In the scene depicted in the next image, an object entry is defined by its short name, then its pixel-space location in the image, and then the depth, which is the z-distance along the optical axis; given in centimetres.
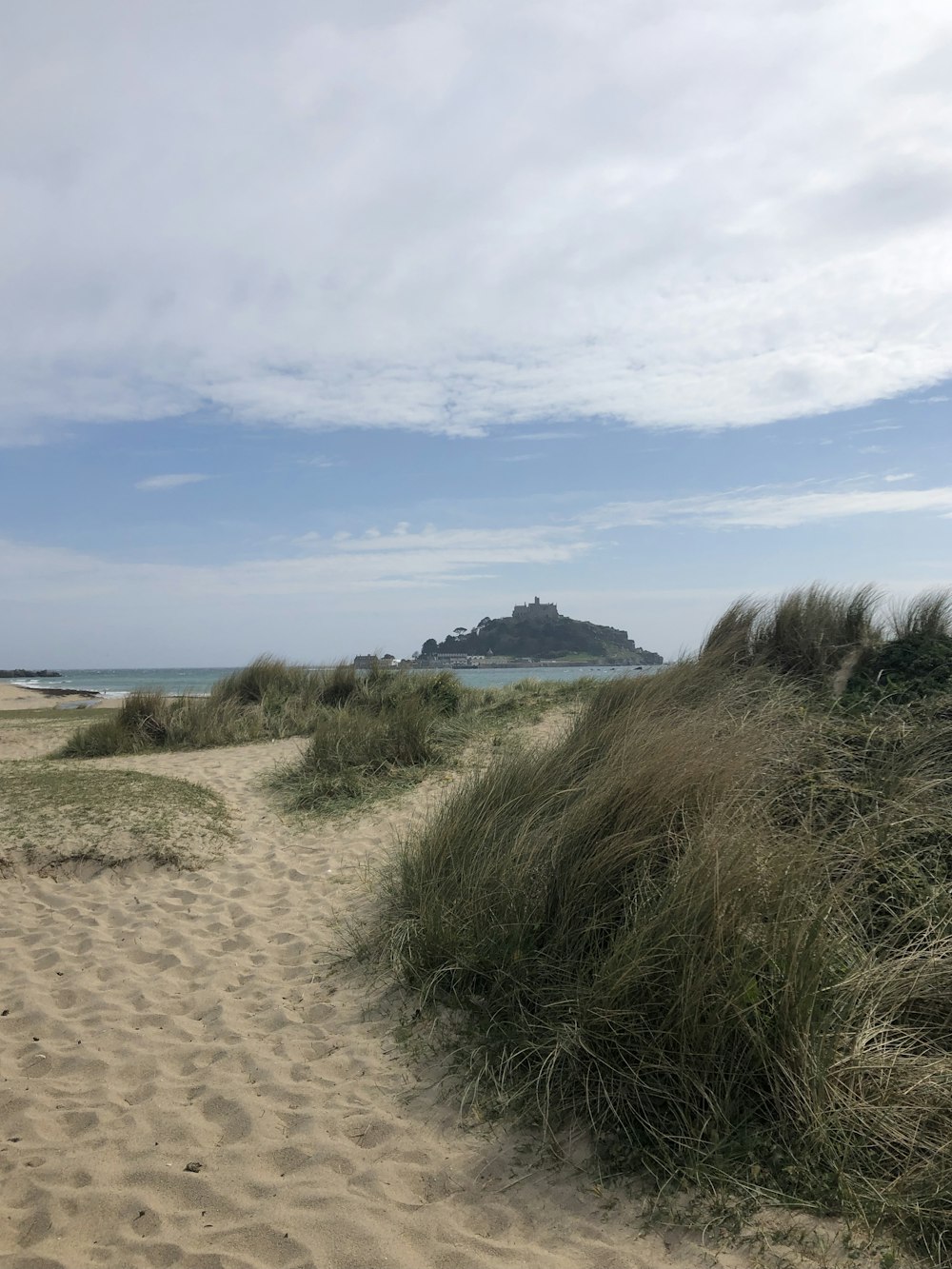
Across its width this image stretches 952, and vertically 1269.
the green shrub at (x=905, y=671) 685
